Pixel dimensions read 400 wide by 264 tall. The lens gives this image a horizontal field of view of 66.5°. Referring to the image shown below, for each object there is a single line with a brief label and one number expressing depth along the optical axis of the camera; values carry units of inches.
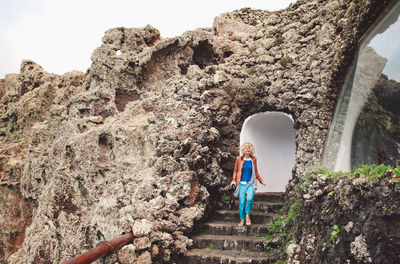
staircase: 201.0
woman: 232.7
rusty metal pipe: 141.9
